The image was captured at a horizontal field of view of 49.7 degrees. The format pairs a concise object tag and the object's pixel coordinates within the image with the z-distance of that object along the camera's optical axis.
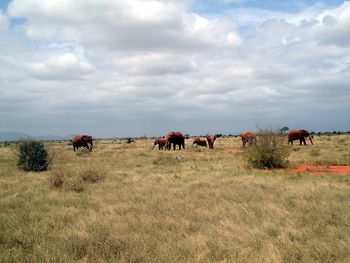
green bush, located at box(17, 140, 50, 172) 22.39
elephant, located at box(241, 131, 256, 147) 39.12
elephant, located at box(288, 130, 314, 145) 43.12
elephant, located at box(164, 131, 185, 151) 42.50
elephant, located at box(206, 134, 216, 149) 41.44
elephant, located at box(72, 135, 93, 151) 44.22
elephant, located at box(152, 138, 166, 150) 44.88
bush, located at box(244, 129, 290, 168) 20.92
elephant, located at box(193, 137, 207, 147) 45.47
